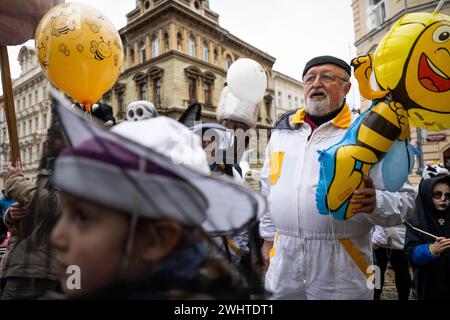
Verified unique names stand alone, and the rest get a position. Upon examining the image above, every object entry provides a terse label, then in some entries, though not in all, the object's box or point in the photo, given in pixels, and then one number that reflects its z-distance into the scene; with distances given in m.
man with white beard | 1.65
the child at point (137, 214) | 0.64
